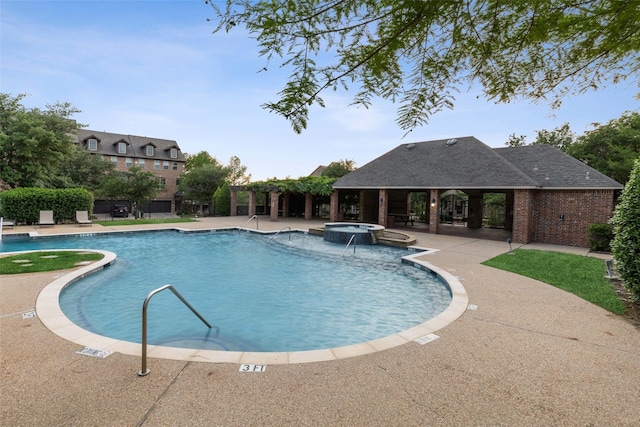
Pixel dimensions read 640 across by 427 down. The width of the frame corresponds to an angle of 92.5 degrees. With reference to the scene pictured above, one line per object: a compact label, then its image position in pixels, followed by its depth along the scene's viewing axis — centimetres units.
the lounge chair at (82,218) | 1941
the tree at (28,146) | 2052
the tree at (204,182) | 3731
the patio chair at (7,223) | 1627
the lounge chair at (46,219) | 1822
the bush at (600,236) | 1307
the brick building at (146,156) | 3738
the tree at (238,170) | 6181
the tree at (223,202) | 3300
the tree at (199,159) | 5867
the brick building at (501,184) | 1517
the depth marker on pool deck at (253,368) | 360
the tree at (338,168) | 4369
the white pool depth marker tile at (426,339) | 445
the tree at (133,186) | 2559
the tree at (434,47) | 172
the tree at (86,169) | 3086
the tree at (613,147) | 2247
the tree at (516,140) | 3935
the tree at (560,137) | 3325
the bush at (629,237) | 584
